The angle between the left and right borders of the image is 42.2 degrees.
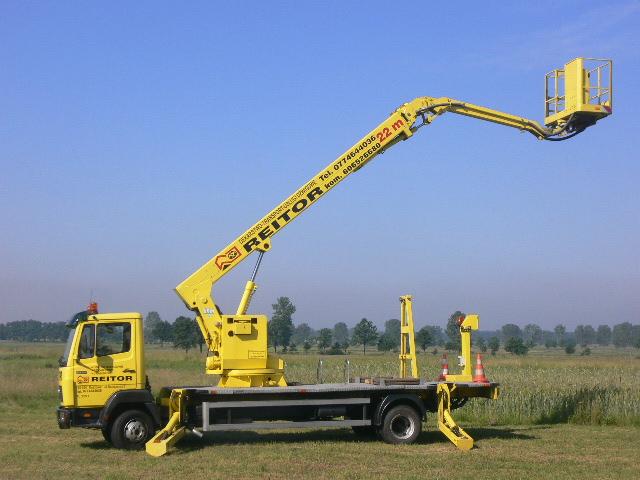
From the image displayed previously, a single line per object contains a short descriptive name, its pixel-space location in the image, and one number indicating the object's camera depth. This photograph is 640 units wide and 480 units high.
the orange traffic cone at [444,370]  19.23
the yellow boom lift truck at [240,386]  16.62
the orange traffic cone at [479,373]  18.80
